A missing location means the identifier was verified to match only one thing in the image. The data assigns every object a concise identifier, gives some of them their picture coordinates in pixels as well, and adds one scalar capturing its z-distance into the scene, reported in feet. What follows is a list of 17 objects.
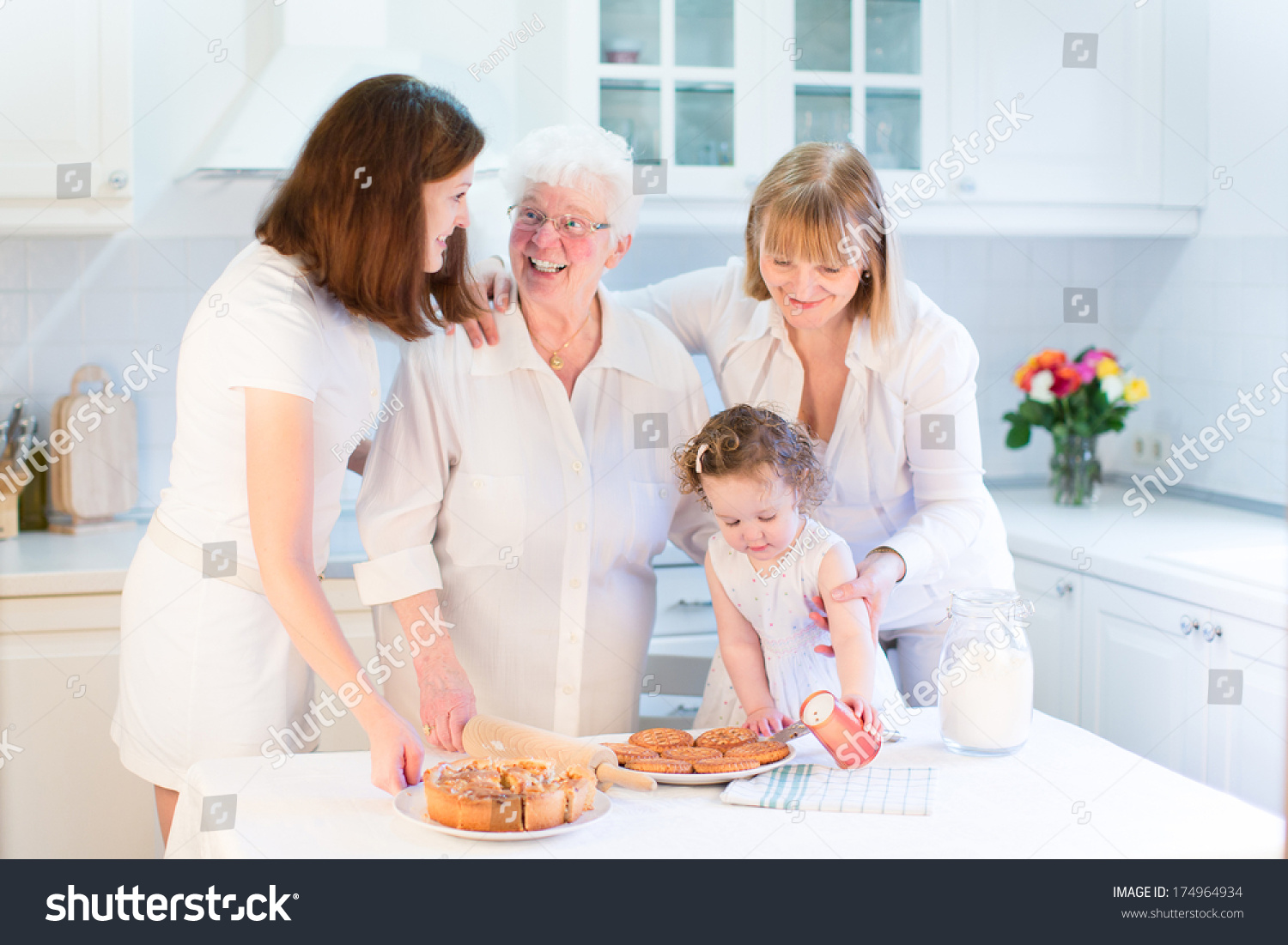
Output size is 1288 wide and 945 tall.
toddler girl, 4.39
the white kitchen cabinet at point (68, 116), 7.23
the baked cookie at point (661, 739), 3.99
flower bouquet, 8.86
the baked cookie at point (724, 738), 3.99
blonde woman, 4.81
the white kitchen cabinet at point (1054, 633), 7.88
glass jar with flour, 3.98
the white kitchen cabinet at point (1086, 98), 8.54
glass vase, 9.02
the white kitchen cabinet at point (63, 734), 6.93
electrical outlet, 9.62
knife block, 7.64
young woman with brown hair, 3.80
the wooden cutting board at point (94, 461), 7.89
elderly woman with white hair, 4.91
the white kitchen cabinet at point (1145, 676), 7.07
